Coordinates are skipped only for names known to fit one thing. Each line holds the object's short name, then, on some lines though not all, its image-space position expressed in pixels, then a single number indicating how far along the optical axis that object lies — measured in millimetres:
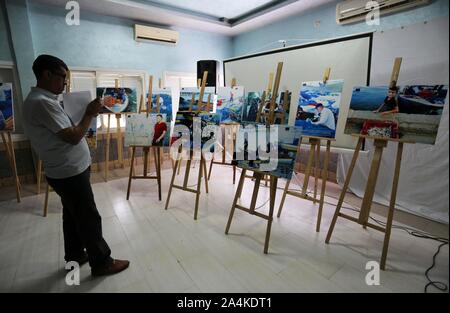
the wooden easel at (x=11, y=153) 2752
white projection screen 2371
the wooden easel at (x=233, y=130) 3270
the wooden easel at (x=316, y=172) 2215
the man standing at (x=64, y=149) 1293
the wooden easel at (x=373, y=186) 1709
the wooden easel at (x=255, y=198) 1875
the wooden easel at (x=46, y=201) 2445
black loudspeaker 4305
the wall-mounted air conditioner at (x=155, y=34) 3965
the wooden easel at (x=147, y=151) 2861
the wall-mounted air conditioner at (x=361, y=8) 2613
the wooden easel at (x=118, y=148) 3445
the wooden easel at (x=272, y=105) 1929
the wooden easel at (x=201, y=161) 2443
